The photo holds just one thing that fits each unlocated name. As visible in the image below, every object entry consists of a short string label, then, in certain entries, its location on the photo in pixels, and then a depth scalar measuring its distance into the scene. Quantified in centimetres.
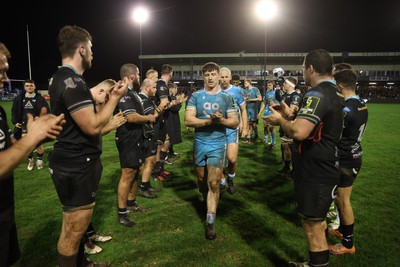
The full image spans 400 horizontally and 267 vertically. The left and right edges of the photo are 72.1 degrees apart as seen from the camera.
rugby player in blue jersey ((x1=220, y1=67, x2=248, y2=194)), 661
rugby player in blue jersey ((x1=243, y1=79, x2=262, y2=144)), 1285
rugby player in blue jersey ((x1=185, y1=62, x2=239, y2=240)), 456
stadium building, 5859
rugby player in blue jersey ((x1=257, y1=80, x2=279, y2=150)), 1212
